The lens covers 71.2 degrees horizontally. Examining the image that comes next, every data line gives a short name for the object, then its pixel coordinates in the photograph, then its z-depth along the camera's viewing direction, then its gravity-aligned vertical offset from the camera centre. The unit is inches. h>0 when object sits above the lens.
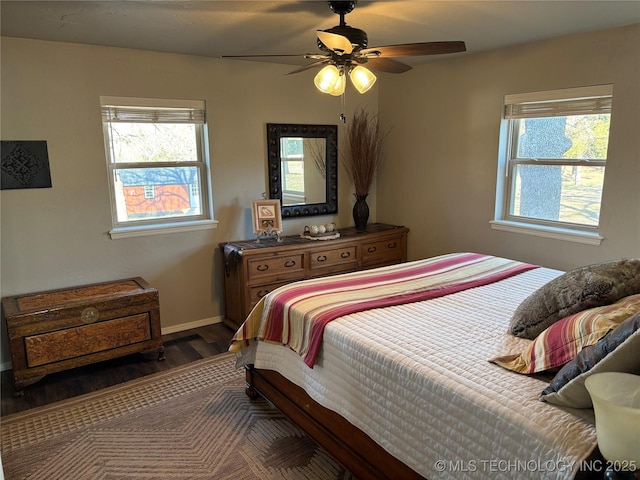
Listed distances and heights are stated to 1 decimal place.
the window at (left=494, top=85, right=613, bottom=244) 124.8 +1.1
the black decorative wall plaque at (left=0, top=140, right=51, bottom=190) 119.8 +0.8
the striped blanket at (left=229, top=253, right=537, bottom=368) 85.7 -27.3
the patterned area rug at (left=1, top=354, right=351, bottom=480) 85.1 -56.9
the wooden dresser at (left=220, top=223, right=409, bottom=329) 145.2 -32.9
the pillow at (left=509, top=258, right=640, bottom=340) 68.4 -20.4
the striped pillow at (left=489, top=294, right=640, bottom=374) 58.9 -23.7
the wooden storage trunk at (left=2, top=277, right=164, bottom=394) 112.3 -41.7
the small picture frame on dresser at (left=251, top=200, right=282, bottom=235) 153.3 -17.2
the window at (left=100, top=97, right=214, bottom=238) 138.6 +0.9
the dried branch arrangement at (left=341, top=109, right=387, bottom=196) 177.0 +4.8
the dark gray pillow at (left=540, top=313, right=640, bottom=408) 48.9 -22.7
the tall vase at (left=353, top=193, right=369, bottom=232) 177.9 -18.7
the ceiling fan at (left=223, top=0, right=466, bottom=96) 85.8 +21.8
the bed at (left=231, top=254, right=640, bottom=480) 52.3 -31.4
